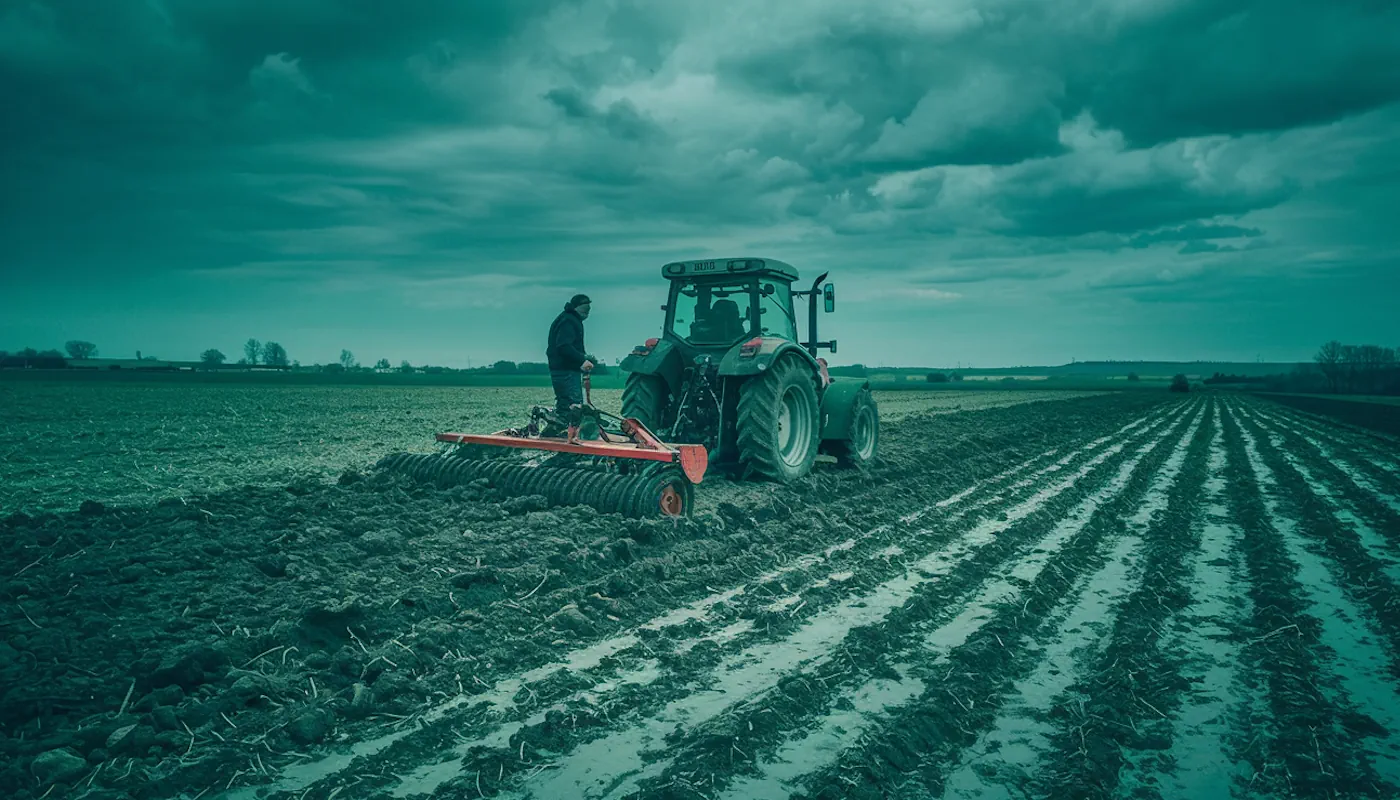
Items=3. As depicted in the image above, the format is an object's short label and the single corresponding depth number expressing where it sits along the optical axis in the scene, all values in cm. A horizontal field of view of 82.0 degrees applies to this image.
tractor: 864
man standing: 796
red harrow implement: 708
